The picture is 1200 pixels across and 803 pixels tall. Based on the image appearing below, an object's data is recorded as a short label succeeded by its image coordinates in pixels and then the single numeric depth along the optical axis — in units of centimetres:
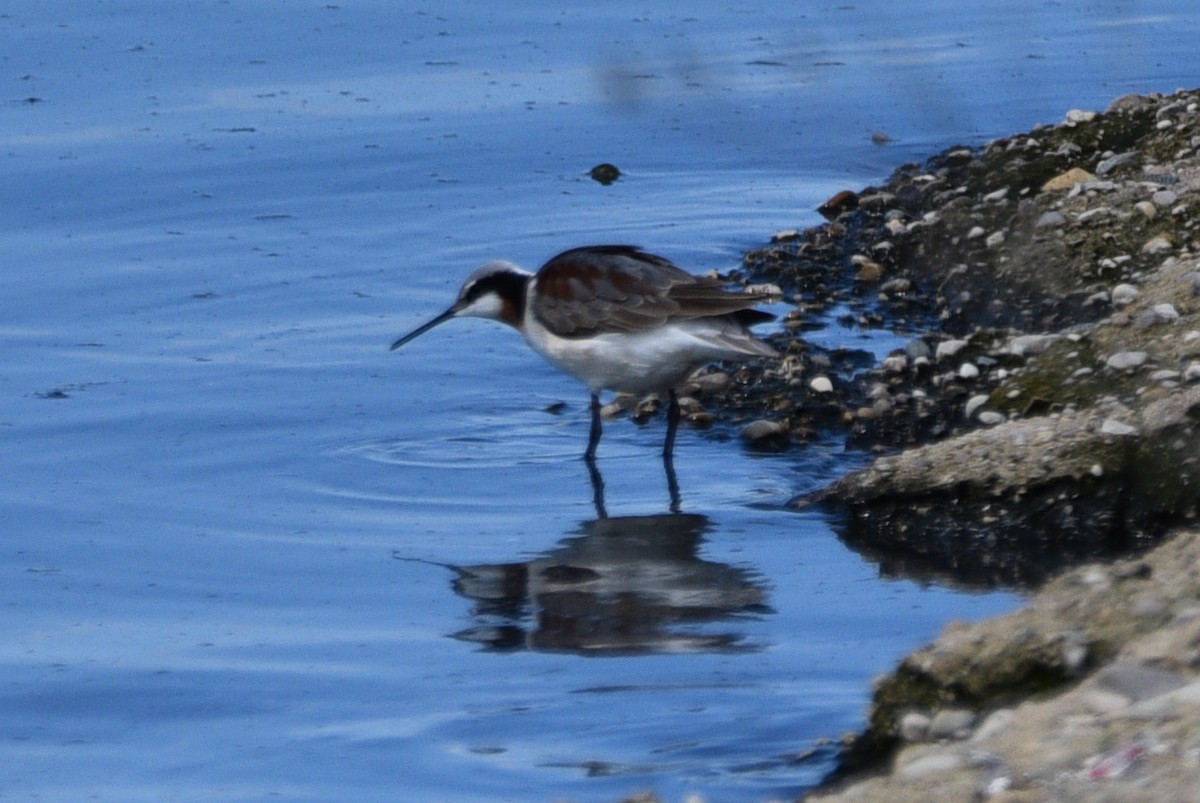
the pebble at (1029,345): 1716
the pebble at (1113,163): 2142
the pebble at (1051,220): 2028
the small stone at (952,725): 954
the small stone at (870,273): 2052
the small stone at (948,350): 1769
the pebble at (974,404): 1661
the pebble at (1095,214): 2011
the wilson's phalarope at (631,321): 1686
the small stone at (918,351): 1778
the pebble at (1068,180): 2130
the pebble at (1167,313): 1612
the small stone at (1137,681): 850
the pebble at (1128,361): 1555
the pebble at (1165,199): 1970
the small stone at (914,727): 970
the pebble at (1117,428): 1433
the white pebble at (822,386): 1741
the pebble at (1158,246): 1895
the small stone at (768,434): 1667
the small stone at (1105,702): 853
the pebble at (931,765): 868
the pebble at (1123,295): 1800
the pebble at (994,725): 893
